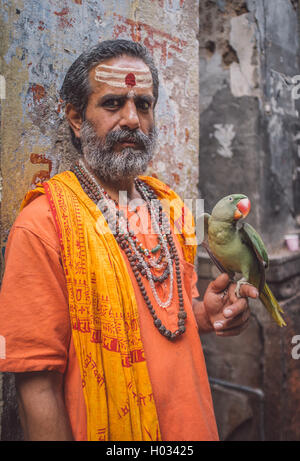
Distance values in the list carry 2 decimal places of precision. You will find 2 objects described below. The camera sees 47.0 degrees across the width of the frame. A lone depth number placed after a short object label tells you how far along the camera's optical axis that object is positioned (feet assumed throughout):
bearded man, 3.50
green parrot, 3.99
